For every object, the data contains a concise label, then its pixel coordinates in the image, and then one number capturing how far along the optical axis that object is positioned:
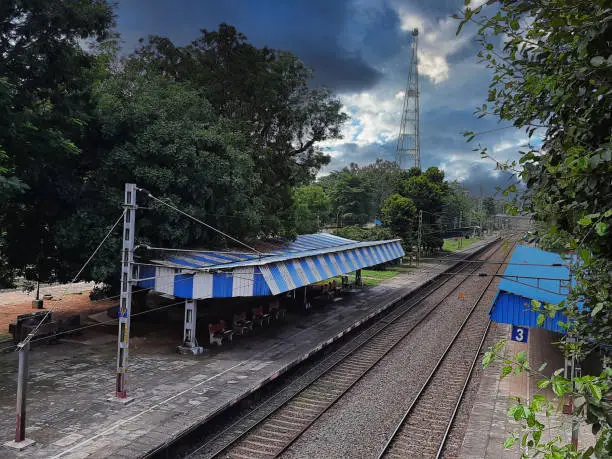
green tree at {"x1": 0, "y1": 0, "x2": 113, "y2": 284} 14.03
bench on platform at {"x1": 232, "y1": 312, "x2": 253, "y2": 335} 18.19
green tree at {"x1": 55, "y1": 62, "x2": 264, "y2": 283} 16.45
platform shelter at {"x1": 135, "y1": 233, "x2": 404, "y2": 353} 15.34
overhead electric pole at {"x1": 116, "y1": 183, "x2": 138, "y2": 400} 11.31
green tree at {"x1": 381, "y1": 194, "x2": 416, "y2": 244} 44.19
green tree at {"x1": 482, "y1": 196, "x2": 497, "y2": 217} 121.45
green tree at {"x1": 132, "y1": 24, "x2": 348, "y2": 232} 25.33
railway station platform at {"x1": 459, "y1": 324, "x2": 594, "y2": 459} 10.17
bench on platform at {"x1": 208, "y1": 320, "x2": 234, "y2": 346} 16.73
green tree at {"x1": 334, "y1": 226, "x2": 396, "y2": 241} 42.44
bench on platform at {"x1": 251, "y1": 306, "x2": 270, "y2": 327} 19.52
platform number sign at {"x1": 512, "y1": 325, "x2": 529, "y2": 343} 14.27
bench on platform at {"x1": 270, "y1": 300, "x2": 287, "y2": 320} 21.06
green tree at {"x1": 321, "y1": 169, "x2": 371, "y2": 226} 72.06
